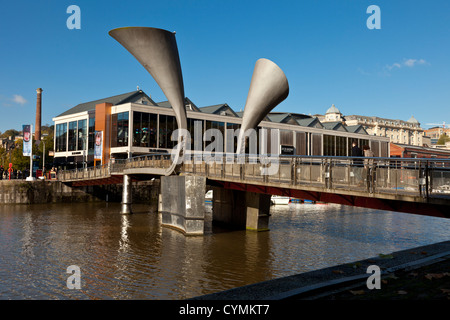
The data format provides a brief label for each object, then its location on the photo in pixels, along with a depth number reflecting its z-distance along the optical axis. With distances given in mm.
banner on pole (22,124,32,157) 50281
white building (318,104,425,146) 152088
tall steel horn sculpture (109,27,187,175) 25453
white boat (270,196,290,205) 50719
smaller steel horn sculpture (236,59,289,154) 28266
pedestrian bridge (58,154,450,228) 12695
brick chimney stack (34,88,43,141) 77375
